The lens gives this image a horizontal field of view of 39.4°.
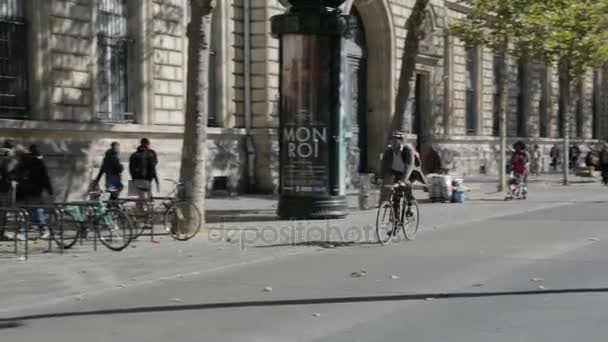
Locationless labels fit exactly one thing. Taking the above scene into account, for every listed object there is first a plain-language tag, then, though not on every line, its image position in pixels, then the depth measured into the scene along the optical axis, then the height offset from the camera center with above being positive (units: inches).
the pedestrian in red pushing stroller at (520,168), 941.2 -11.9
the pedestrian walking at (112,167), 693.9 -9.8
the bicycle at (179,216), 540.1 -39.0
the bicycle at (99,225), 479.8 -39.7
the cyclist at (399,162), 534.9 -3.8
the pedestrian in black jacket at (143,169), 657.6 -10.7
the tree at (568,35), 1039.6 +161.2
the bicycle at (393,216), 524.4 -37.3
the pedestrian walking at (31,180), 533.0 -16.1
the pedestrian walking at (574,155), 1792.6 +5.4
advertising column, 649.0 +39.2
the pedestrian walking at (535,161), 1509.6 -6.7
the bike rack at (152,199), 521.7 -28.0
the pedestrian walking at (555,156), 1722.4 +3.0
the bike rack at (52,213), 472.4 -32.5
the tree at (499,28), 1023.6 +163.4
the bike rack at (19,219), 471.5 -36.6
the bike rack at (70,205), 469.4 -27.8
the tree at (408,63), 740.0 +84.5
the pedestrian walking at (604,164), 1230.8 -9.2
